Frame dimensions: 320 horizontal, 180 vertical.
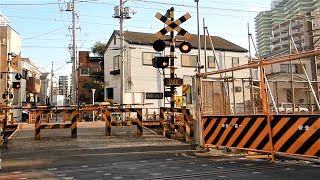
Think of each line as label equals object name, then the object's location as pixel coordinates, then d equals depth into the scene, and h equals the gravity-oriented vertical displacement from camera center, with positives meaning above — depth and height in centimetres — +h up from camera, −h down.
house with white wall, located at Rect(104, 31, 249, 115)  3334 +468
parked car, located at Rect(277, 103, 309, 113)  1359 +1
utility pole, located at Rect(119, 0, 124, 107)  3045 +388
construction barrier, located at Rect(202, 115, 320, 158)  678 -57
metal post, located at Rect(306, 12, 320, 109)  1514 +331
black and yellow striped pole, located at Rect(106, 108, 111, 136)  1198 -46
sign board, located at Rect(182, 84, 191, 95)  1910 +107
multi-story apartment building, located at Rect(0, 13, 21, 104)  3384 +748
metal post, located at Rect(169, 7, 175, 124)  1178 +159
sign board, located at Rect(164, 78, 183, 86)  1166 +93
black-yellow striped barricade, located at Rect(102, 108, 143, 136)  1195 -32
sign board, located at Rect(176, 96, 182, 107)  1981 +45
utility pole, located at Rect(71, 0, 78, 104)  3697 +440
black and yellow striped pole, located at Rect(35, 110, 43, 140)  1117 -49
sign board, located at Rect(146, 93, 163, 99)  3400 +133
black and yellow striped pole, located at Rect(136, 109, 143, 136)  1194 -47
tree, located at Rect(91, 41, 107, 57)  4800 +852
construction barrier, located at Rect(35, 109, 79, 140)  1119 -45
